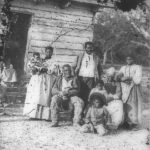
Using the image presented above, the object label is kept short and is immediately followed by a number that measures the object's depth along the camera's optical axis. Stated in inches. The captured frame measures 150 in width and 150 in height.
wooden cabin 207.5
